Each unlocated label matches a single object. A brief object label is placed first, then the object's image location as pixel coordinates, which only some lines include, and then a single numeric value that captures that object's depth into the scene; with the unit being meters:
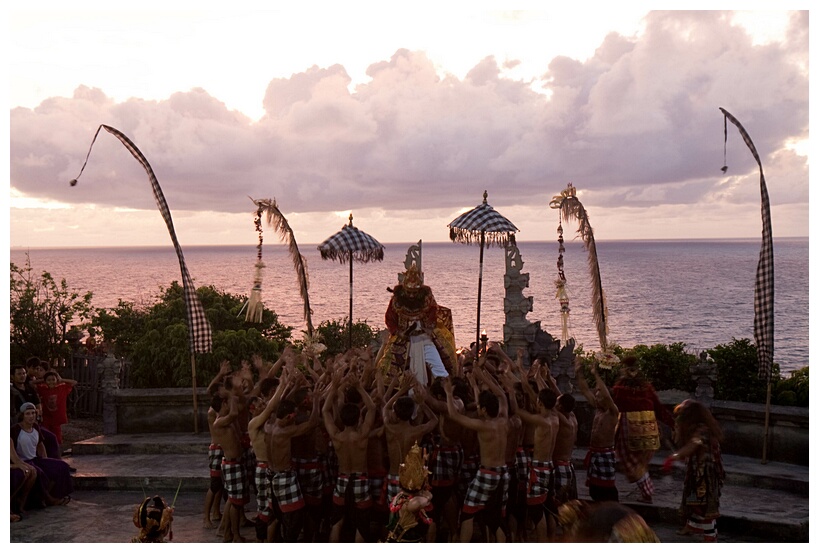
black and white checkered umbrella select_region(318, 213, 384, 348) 14.86
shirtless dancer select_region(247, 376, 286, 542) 9.42
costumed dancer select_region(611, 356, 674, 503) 11.61
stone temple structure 15.99
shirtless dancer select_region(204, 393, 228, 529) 10.48
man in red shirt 13.84
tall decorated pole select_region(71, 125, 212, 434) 14.30
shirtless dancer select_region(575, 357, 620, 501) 10.70
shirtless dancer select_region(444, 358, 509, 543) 9.06
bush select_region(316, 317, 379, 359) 23.56
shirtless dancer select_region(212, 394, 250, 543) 10.18
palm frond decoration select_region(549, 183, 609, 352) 15.52
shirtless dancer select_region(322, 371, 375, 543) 9.13
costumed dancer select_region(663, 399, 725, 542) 9.25
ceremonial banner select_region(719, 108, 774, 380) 12.41
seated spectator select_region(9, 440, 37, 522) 11.71
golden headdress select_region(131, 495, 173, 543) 7.73
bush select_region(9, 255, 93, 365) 21.64
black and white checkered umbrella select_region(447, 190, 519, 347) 14.45
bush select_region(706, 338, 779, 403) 16.48
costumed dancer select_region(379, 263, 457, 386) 12.66
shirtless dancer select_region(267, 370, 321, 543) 9.28
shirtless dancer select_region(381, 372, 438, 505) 9.06
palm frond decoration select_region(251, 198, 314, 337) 15.66
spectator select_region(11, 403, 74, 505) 12.06
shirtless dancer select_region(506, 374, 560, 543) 9.59
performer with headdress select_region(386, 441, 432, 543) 8.21
